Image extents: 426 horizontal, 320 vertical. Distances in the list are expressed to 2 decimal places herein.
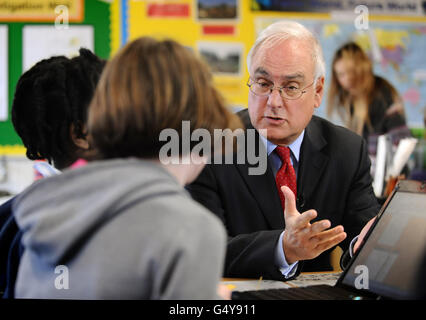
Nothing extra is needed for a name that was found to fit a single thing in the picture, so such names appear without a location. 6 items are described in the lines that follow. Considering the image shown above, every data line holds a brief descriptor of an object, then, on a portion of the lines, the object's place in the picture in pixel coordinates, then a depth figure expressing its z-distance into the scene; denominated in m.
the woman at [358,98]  5.02
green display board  5.33
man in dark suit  3.10
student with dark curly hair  2.91
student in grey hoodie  2.28
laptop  2.74
